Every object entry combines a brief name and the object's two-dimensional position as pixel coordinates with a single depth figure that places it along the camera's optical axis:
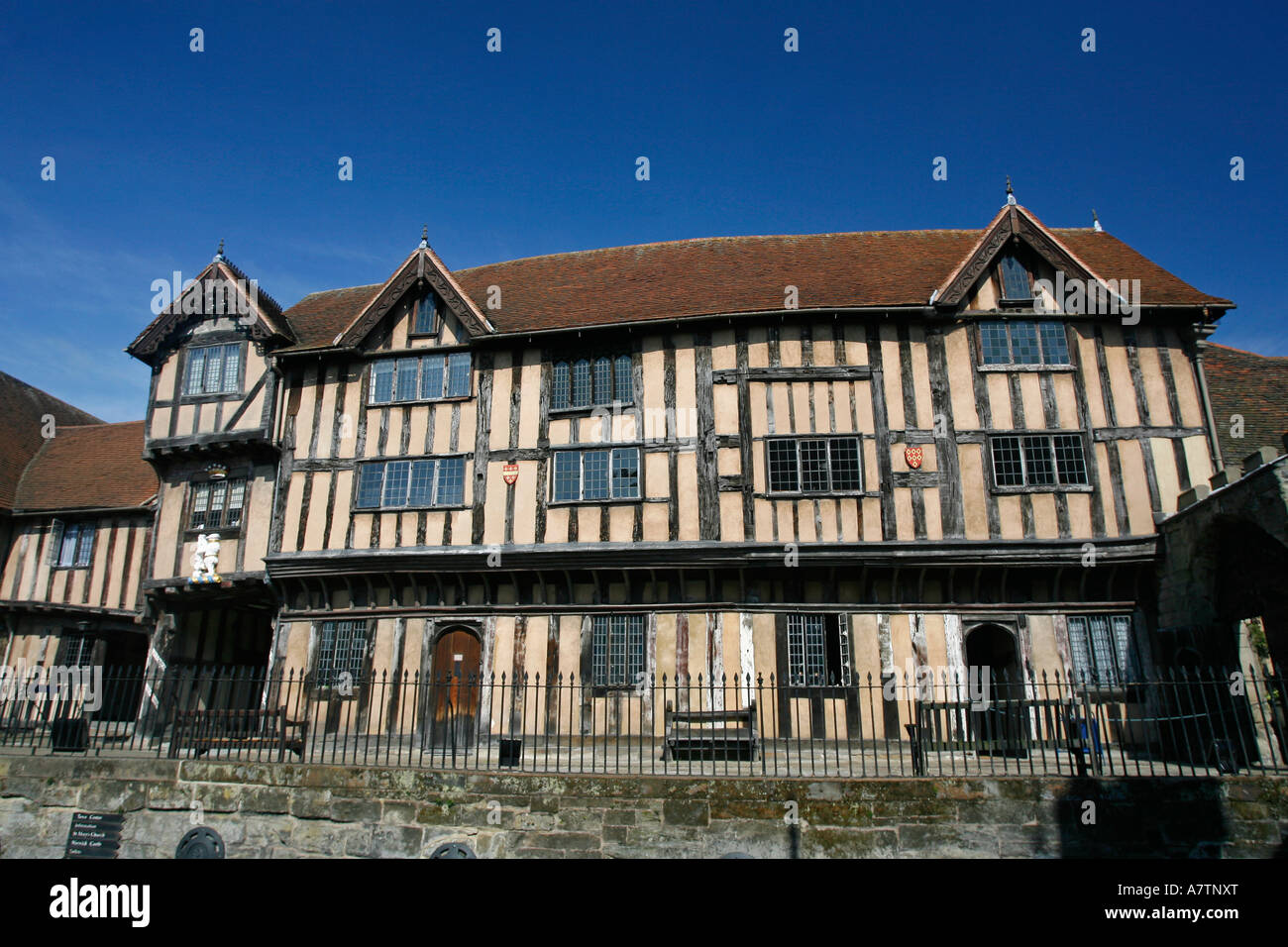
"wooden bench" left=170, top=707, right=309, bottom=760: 11.34
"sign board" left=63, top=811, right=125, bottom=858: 10.48
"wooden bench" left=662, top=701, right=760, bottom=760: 12.27
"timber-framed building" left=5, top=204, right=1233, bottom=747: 15.13
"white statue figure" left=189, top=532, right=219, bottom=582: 17.59
